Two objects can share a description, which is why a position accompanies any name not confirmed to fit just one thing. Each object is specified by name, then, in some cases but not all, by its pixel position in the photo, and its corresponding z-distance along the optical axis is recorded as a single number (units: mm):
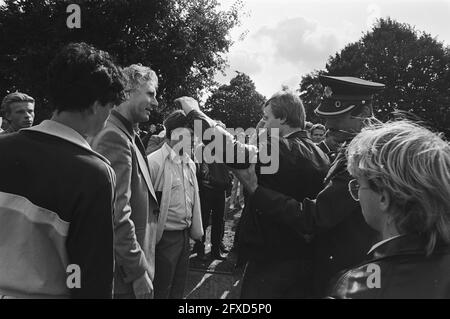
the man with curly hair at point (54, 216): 1618
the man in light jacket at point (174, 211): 3646
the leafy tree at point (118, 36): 19266
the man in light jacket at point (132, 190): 2471
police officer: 2229
